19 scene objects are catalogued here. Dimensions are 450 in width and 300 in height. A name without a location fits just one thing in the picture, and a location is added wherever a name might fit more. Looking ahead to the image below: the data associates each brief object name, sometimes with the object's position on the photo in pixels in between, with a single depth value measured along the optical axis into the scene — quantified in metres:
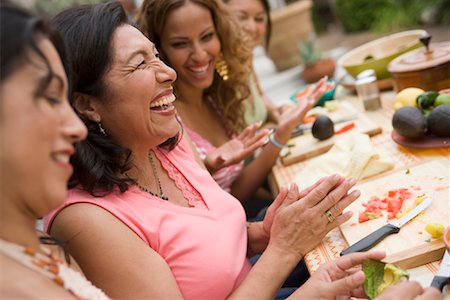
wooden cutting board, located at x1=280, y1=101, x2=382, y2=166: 2.40
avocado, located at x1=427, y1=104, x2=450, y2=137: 1.90
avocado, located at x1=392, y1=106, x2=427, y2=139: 1.98
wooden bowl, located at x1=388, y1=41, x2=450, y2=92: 2.25
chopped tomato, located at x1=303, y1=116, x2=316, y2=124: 2.78
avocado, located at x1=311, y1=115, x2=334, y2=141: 2.44
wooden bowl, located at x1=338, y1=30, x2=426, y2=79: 2.78
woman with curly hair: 2.51
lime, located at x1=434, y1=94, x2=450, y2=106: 2.00
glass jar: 2.66
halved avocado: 1.24
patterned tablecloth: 1.35
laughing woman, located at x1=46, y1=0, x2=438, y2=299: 1.43
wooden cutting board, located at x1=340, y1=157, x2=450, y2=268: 1.36
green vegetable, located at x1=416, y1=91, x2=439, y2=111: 2.07
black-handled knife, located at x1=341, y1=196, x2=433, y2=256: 1.46
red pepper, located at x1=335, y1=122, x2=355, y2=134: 2.50
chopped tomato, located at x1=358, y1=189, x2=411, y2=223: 1.61
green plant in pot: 4.66
